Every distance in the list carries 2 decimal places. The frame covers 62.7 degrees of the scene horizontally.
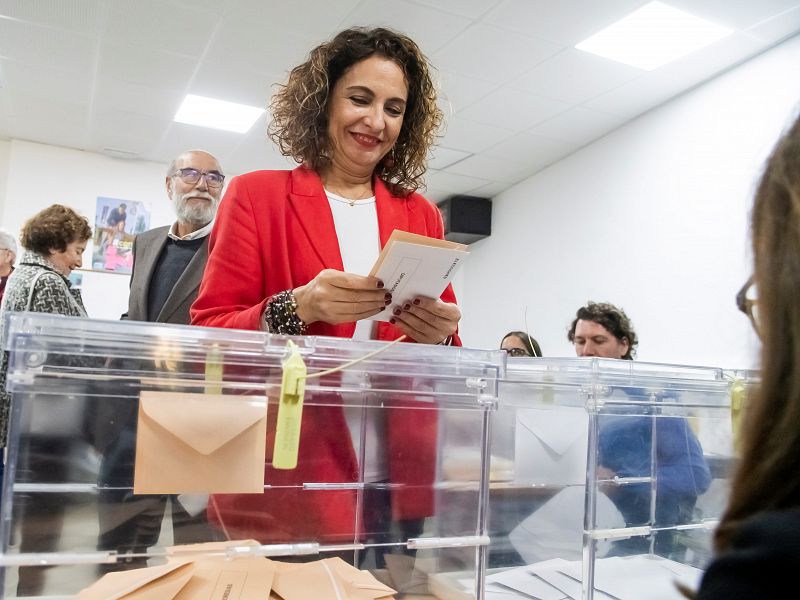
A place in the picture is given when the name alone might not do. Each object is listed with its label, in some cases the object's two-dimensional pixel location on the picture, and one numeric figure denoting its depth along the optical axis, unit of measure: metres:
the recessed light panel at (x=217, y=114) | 4.23
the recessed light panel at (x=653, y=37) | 3.08
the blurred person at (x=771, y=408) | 0.32
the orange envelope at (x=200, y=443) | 0.57
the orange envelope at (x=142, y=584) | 0.56
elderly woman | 2.17
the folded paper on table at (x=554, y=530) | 0.85
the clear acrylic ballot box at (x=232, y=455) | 0.55
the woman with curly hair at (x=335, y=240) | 0.69
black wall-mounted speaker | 5.88
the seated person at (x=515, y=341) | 3.63
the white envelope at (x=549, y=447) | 0.88
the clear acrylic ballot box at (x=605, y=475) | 0.76
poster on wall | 5.20
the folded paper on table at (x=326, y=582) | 0.61
